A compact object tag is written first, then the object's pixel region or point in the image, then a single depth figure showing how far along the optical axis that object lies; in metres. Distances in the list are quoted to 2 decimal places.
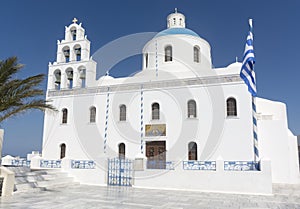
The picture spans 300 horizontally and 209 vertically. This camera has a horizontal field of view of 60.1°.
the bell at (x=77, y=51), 17.33
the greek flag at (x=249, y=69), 10.41
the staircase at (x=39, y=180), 9.37
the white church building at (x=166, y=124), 10.93
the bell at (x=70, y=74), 17.52
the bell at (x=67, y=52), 17.45
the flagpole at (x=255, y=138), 11.98
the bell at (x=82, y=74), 17.19
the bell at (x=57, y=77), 17.72
